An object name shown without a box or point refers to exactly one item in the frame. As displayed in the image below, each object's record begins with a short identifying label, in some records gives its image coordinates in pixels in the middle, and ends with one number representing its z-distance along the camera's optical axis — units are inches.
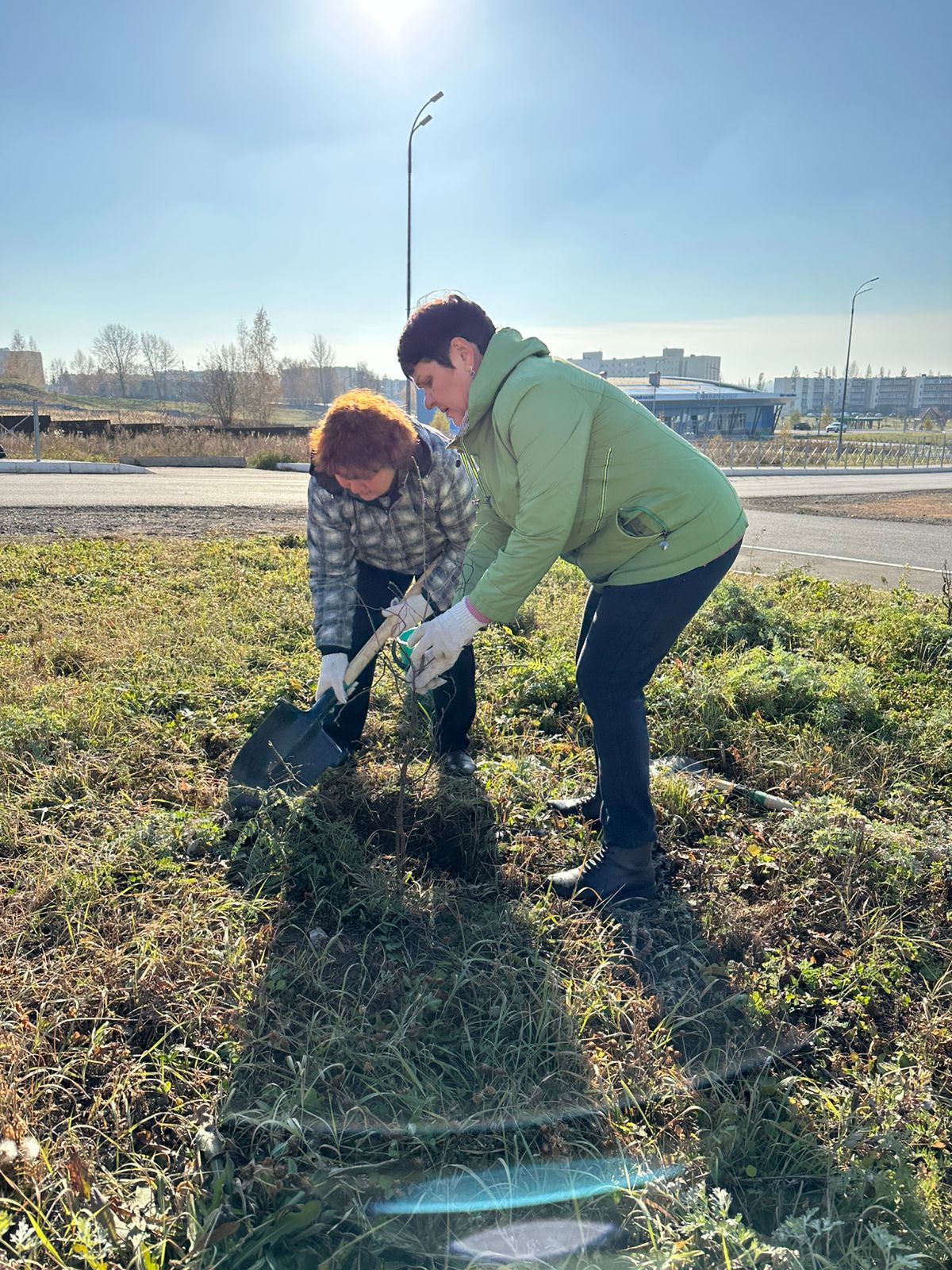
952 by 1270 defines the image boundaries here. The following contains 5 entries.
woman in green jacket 81.9
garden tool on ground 117.3
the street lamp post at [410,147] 668.7
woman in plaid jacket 110.0
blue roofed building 2162.8
